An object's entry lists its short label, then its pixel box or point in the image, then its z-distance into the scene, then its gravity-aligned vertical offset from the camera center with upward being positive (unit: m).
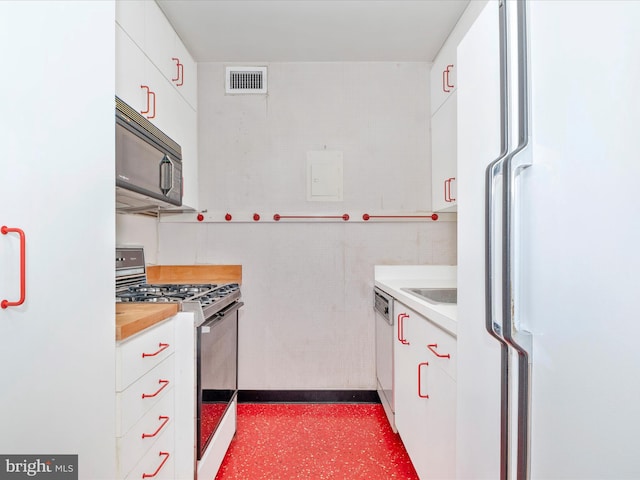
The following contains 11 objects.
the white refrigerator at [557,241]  0.54 +0.00
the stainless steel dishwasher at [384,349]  2.09 -0.65
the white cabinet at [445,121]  2.13 +0.78
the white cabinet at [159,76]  1.63 +0.89
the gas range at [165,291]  1.53 -0.24
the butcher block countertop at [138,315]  1.08 -0.24
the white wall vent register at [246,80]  2.61 +1.17
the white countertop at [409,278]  2.09 -0.24
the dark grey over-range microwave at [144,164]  1.37 +0.35
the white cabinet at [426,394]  1.24 -0.61
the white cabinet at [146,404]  1.08 -0.53
